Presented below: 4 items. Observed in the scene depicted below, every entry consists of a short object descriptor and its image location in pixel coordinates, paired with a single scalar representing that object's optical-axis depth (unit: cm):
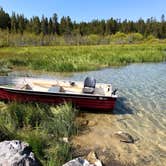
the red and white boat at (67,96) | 596
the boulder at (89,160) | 295
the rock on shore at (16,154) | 282
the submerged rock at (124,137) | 456
